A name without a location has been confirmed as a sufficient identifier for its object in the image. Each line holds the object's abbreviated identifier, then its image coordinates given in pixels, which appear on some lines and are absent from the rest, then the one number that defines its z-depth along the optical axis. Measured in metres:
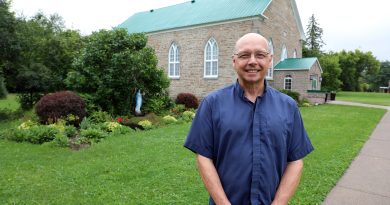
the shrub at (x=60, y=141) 8.73
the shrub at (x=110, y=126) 11.03
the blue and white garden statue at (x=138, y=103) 15.20
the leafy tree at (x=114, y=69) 14.65
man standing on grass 2.16
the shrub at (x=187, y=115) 14.58
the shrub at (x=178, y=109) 16.58
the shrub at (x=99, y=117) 12.90
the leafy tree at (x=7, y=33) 15.48
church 24.12
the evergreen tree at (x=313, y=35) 65.07
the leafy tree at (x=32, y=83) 18.77
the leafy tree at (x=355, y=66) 55.31
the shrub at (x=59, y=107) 11.65
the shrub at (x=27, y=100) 20.05
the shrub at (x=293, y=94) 23.36
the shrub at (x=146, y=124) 12.21
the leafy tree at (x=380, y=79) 75.56
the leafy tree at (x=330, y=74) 42.41
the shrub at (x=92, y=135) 9.75
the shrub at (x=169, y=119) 13.66
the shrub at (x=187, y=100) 18.54
